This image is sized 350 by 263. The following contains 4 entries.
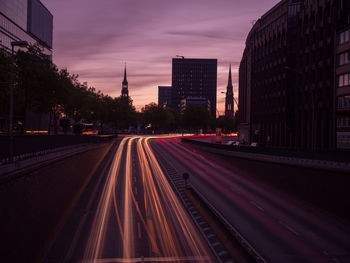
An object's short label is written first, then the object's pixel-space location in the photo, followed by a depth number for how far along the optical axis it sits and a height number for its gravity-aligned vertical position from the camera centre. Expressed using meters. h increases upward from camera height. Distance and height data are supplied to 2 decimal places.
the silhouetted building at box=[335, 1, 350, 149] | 51.06 +9.37
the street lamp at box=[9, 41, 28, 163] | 19.10 +4.11
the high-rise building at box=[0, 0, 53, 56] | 87.12 +34.19
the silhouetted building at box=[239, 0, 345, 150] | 56.69 +12.81
